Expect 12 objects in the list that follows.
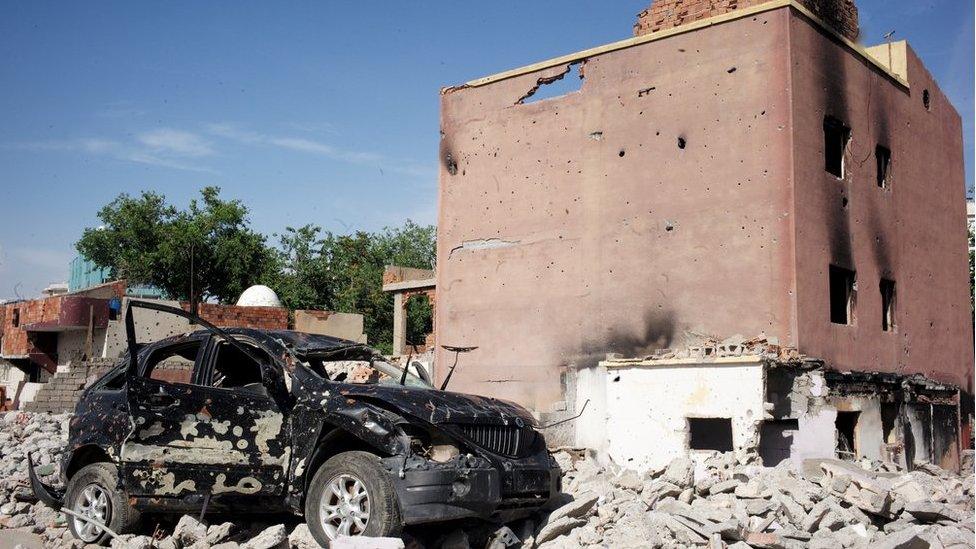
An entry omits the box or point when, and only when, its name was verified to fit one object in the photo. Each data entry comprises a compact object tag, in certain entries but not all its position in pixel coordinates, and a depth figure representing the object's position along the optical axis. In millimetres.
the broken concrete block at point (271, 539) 7441
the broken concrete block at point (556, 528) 8359
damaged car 7578
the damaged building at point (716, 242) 14492
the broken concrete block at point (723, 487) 9633
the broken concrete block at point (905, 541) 7570
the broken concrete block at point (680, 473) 9438
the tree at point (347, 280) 43831
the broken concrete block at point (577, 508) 8500
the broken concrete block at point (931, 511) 8891
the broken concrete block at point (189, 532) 7973
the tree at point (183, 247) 45188
